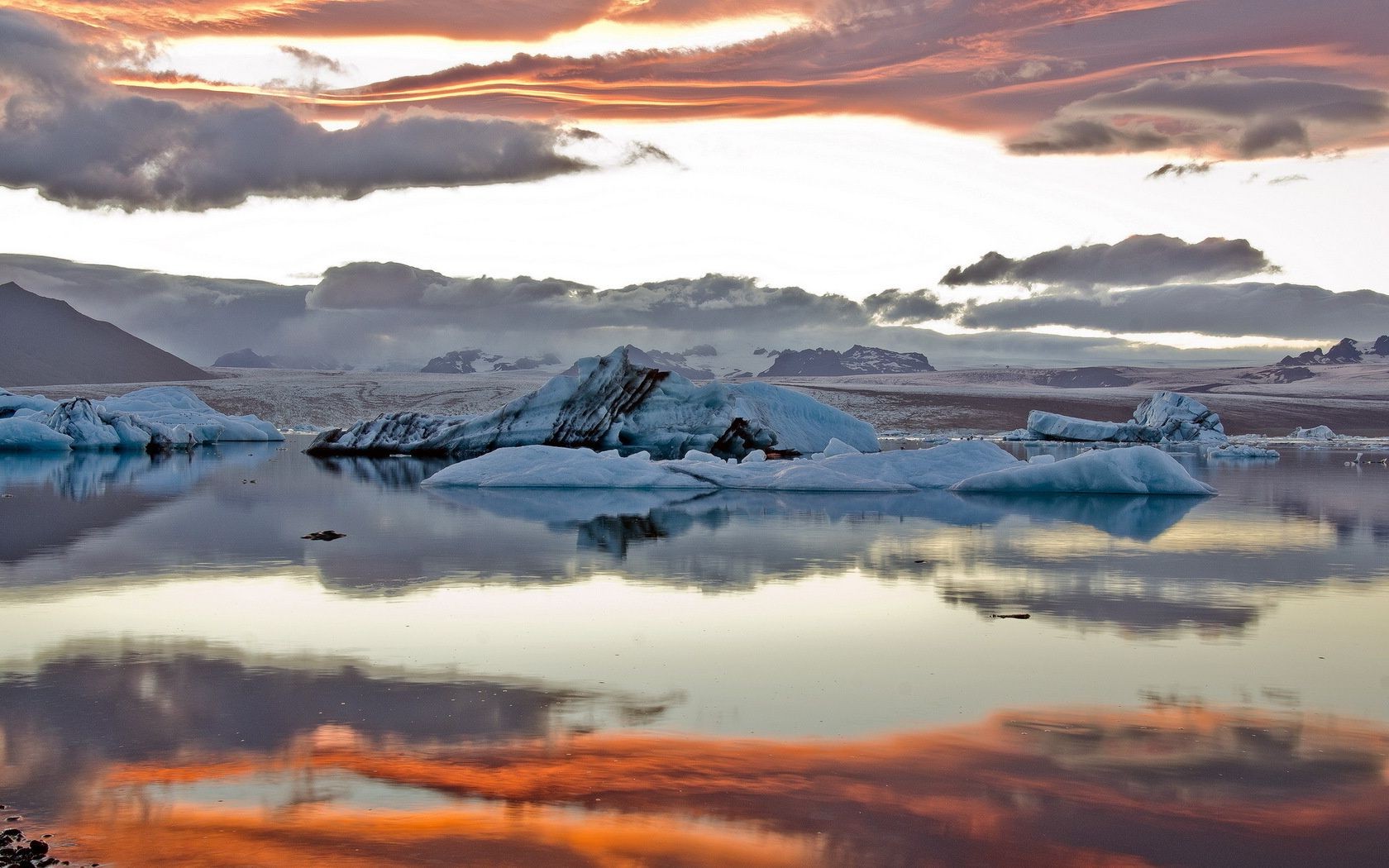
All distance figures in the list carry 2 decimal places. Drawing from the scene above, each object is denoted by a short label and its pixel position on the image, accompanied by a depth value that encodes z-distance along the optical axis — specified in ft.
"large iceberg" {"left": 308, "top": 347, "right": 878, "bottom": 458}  106.93
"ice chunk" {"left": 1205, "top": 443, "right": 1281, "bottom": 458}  135.13
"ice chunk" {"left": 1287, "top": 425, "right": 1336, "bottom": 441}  193.36
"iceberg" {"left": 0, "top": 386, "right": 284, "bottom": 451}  121.60
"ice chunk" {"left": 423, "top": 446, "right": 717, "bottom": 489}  75.00
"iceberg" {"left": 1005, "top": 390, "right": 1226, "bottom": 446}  169.07
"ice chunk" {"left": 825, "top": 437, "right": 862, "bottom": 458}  92.27
